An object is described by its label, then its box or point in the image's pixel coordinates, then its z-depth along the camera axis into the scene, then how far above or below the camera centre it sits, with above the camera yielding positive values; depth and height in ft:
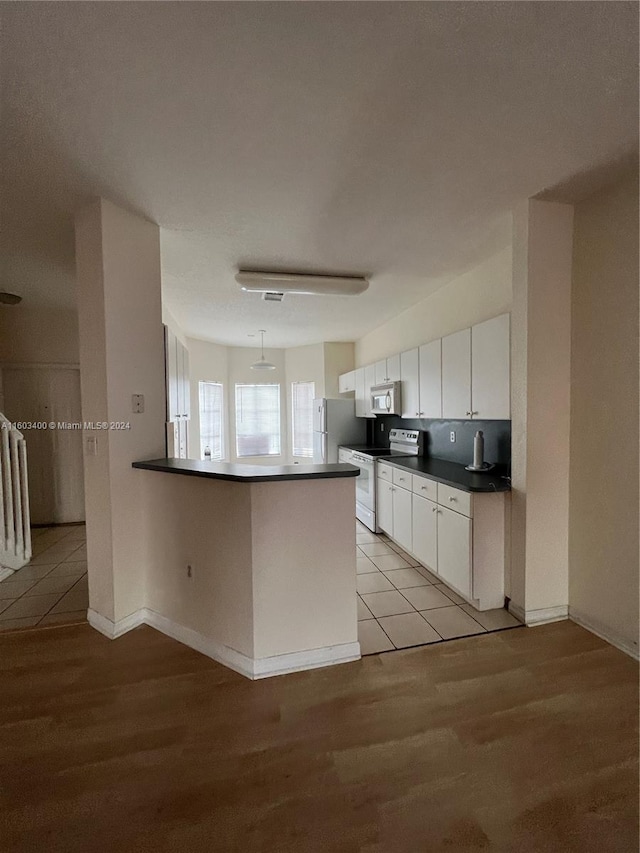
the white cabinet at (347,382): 18.02 +1.63
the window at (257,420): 22.04 -0.41
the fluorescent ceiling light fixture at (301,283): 10.16 +3.89
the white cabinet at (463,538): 7.78 -3.05
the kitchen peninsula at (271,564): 5.99 -2.69
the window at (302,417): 21.75 -0.24
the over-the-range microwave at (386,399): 13.28 +0.52
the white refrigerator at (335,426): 17.22 -0.70
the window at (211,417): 19.95 -0.16
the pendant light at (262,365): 18.56 +2.58
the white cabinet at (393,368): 13.48 +1.74
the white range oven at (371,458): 13.00 -1.82
